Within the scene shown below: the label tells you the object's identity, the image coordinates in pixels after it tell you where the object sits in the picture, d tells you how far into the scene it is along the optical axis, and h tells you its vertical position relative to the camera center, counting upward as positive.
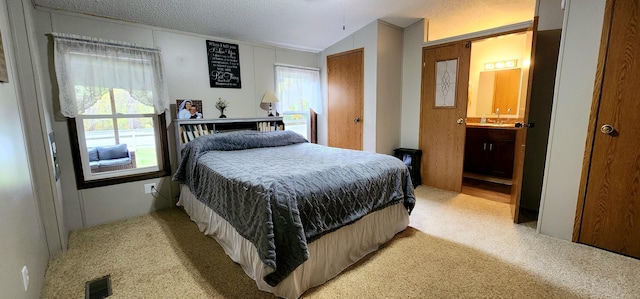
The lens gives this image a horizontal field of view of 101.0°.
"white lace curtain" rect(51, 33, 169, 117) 2.47 +0.45
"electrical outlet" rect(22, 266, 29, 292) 1.40 -0.86
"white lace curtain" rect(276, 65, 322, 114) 4.04 +0.41
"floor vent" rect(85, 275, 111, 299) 1.69 -1.15
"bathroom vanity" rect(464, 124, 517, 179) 3.93 -0.58
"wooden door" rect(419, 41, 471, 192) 3.47 +0.01
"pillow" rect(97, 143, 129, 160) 3.36 -0.48
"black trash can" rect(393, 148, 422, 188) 3.88 -0.69
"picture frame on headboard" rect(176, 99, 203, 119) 3.16 +0.06
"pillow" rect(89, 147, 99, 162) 3.18 -0.48
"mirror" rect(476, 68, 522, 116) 4.20 +0.35
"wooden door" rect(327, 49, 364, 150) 3.96 +0.24
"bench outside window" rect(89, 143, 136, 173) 3.16 -0.54
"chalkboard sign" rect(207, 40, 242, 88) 3.38 +0.65
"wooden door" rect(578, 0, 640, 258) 1.93 -0.22
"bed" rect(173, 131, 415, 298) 1.53 -0.65
